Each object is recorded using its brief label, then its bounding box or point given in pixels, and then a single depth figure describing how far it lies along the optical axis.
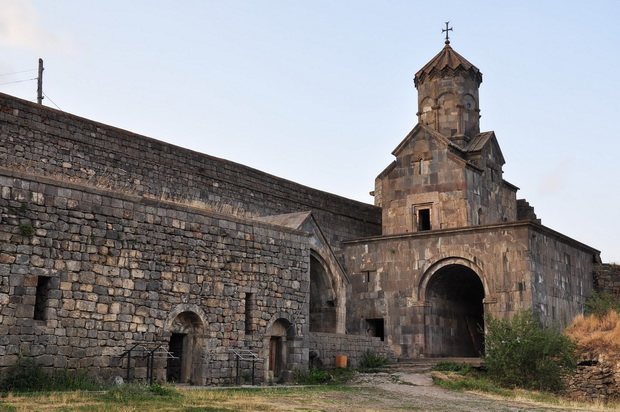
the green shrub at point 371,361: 22.24
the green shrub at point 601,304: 23.38
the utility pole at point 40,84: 32.66
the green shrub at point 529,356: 19.12
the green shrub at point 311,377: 18.62
